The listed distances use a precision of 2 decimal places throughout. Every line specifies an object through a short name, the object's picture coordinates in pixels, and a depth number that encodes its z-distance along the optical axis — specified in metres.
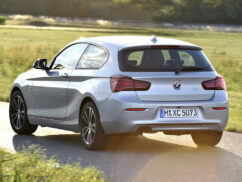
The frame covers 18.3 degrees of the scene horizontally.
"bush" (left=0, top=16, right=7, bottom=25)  110.09
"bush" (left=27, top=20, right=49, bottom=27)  118.28
